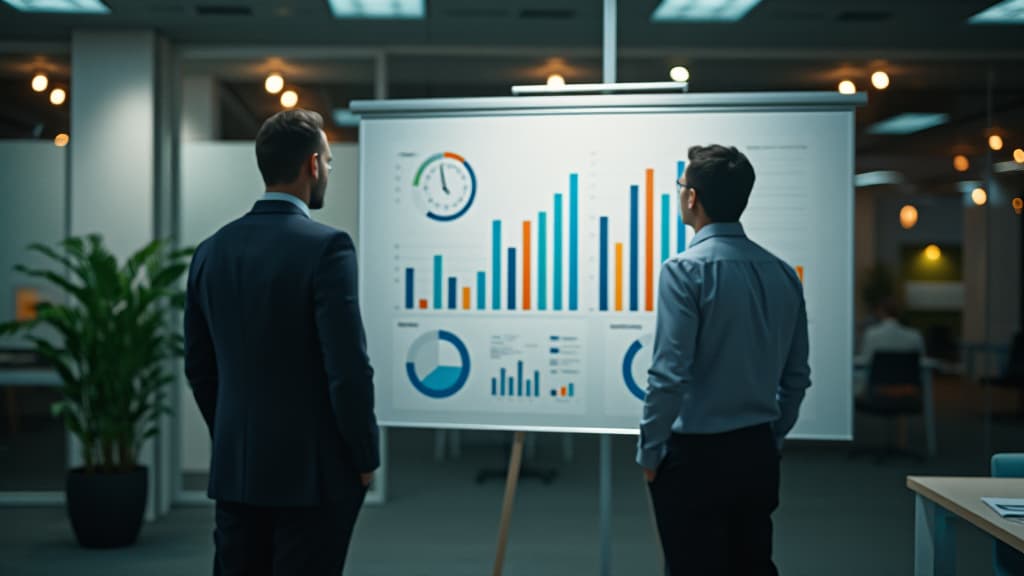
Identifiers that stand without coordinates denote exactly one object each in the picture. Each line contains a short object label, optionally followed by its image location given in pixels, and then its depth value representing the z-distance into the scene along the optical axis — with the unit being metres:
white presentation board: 3.23
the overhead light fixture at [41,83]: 5.89
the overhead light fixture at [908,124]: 6.03
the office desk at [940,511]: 2.54
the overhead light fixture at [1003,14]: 5.12
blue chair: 2.74
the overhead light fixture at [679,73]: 5.97
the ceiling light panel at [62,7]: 5.17
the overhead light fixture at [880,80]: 6.03
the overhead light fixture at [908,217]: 5.87
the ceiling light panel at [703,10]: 5.11
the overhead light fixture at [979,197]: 5.88
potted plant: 4.86
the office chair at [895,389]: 6.39
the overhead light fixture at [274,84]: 6.10
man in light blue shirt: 2.33
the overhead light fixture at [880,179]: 6.02
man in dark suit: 2.10
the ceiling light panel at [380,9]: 5.14
